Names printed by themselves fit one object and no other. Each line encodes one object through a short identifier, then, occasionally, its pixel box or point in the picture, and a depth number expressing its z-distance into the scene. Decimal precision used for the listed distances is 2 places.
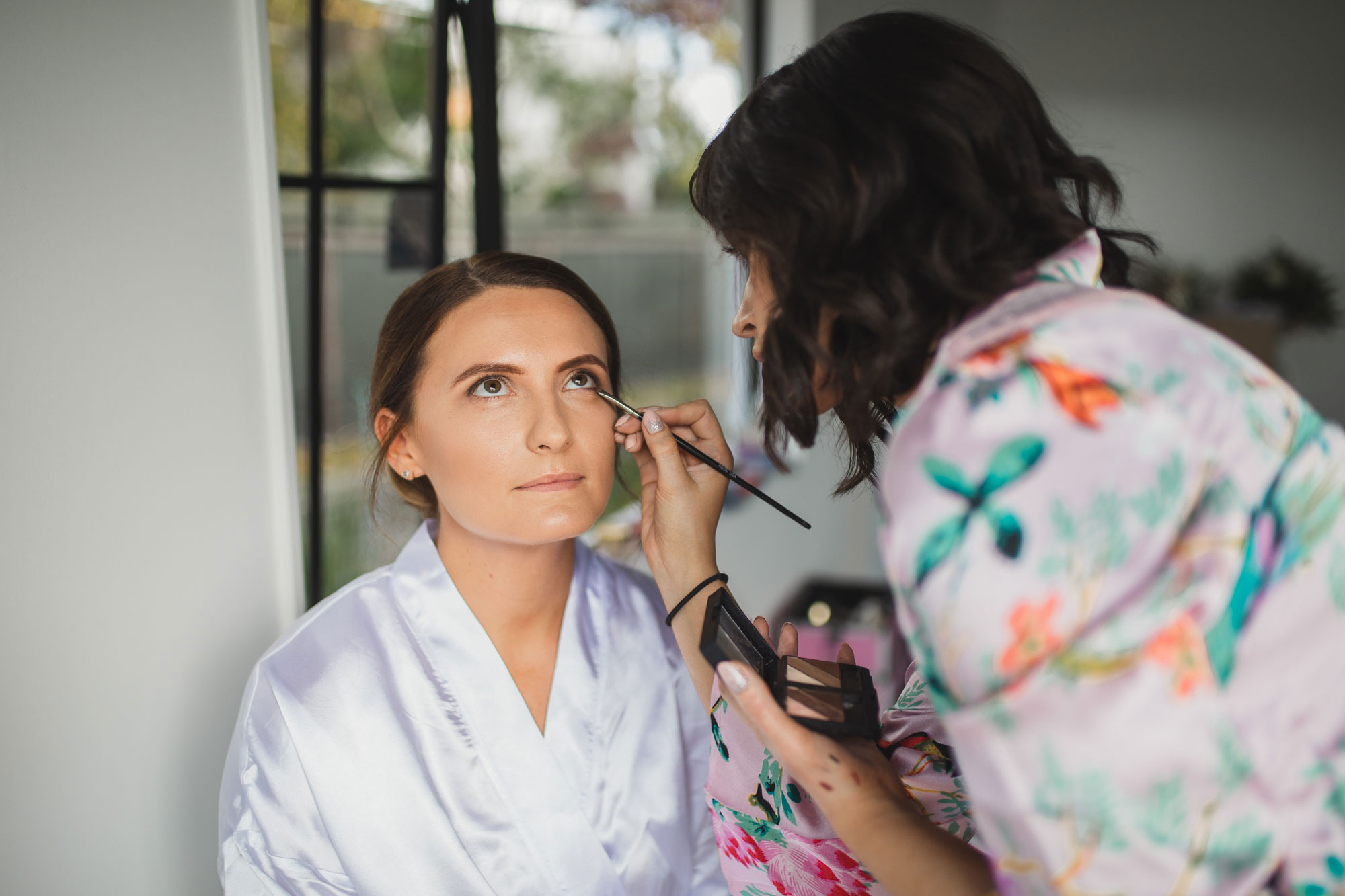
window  1.41
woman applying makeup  0.58
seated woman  1.03
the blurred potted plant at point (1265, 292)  4.09
